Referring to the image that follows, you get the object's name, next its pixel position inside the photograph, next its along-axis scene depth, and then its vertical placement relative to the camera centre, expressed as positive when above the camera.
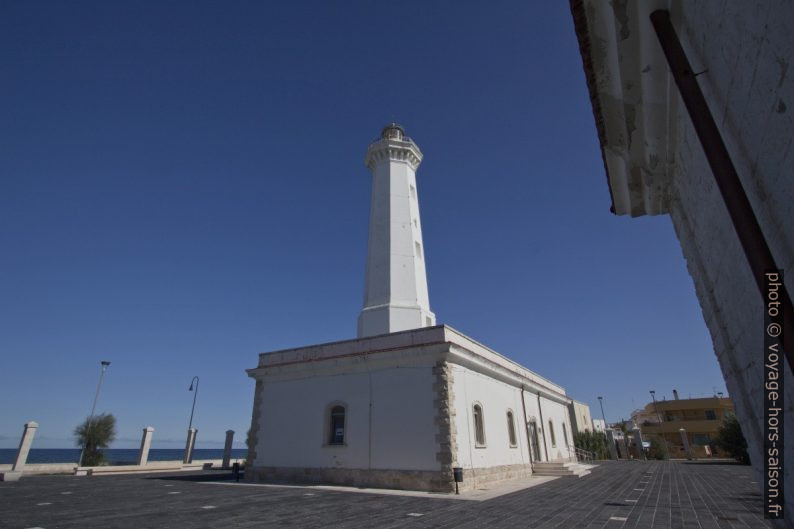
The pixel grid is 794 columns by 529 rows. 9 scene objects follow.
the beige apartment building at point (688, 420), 39.97 +0.63
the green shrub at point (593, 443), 27.61 -0.98
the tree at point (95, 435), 24.95 +0.09
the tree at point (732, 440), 20.72 -0.74
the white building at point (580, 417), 29.07 +0.87
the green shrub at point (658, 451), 30.41 -1.74
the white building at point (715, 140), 1.87 +1.74
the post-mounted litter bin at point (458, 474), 11.09 -1.15
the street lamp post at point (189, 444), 24.84 -0.54
